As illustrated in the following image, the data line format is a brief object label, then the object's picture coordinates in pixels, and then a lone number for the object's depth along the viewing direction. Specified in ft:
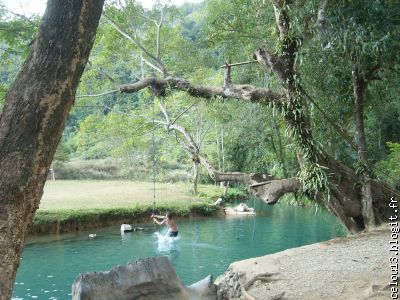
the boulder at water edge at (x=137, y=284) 14.90
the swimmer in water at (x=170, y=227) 48.00
